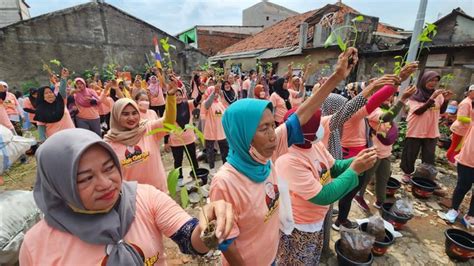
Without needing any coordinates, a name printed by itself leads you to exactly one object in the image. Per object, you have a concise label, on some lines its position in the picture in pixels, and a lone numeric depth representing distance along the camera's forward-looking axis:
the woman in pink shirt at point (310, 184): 1.86
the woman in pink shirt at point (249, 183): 1.53
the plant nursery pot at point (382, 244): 3.03
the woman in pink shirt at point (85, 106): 5.96
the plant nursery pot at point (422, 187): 4.43
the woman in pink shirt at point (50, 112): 4.68
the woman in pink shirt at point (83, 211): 1.08
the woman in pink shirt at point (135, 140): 2.47
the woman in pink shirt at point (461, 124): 3.58
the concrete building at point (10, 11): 17.88
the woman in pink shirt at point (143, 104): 4.11
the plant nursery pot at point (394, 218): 3.51
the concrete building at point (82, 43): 12.91
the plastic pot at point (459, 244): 2.94
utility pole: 5.01
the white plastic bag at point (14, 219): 2.25
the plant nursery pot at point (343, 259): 2.72
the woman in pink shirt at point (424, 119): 4.27
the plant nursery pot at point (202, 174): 4.84
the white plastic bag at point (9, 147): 2.34
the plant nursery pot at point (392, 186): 4.46
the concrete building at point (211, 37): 27.10
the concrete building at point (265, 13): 33.00
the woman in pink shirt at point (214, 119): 5.36
